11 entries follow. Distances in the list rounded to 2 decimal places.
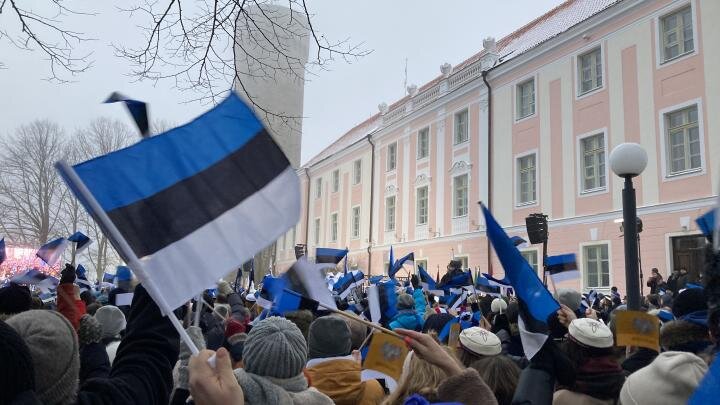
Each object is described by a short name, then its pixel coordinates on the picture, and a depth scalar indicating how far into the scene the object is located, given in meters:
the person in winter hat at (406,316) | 5.66
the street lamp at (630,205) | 5.37
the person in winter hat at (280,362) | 2.30
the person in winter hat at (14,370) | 1.27
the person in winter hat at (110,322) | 4.34
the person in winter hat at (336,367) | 3.05
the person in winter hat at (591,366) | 2.94
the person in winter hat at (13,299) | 3.88
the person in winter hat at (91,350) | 3.07
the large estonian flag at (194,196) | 2.07
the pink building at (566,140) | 16.69
